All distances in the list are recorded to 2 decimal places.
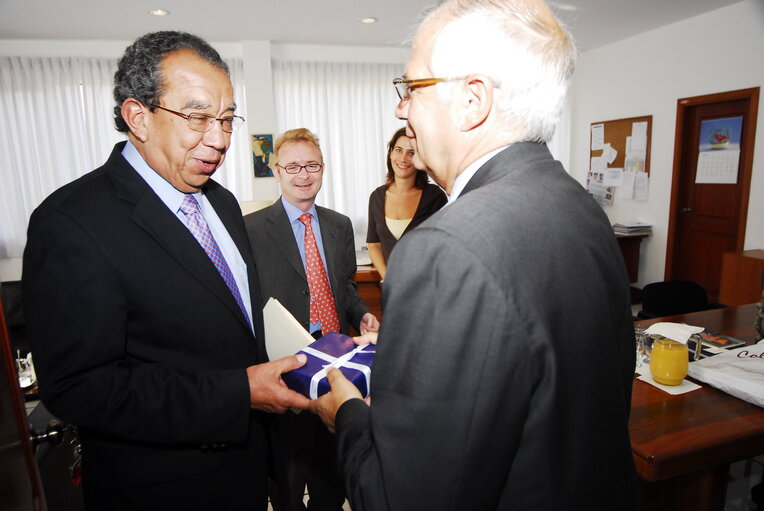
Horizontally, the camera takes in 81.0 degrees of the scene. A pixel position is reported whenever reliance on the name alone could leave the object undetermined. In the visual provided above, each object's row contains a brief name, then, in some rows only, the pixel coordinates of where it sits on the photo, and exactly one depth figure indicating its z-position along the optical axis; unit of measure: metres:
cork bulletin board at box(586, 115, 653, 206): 5.44
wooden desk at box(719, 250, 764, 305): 3.95
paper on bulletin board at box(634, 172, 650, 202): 5.46
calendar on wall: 4.55
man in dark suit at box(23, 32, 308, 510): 0.90
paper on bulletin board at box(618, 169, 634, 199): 5.65
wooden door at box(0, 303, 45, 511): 0.74
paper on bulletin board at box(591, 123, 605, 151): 6.03
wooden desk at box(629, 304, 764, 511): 1.11
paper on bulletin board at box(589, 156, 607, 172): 6.06
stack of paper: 5.40
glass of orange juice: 1.39
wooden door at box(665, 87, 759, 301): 4.45
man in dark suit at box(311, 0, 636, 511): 0.58
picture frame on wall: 5.50
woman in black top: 2.93
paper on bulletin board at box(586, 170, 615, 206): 6.02
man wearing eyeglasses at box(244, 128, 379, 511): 1.86
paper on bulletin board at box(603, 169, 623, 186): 5.82
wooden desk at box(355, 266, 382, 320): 3.73
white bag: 1.32
